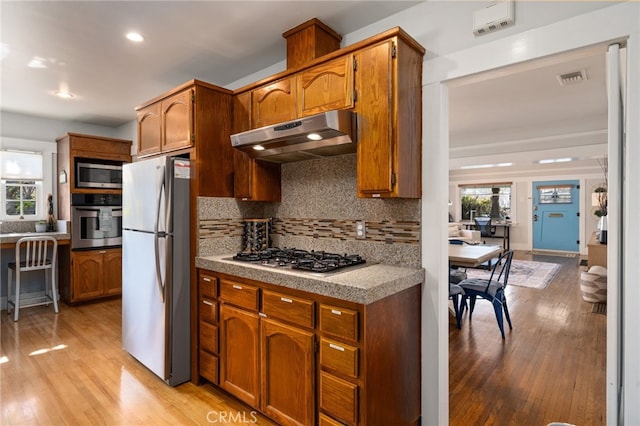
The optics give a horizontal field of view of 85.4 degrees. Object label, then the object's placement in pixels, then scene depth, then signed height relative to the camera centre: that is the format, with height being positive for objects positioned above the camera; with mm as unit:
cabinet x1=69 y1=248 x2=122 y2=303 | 4574 -847
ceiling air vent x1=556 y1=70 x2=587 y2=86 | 3204 +1262
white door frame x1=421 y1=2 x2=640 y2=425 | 1538 +261
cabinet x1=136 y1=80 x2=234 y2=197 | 2637 +633
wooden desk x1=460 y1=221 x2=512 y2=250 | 10073 -647
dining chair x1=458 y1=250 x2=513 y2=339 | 3570 -846
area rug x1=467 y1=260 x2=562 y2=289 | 5911 -1223
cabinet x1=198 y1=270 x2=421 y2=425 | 1693 -802
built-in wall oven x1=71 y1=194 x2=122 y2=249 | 4613 -121
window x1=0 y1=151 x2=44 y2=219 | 4672 +385
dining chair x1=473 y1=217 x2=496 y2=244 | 10311 -504
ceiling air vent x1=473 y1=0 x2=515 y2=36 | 1800 +1026
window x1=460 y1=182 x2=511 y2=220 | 10508 +326
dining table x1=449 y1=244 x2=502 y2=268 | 3795 -516
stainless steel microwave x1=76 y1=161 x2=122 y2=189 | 4711 +514
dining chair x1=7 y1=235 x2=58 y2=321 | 4082 -644
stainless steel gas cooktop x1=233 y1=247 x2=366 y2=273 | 2088 -327
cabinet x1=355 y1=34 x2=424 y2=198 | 1906 +527
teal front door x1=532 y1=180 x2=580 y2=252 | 9297 -144
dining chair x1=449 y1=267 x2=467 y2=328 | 3625 -845
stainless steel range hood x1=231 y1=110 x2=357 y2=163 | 1969 +472
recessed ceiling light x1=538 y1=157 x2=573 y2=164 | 5178 +771
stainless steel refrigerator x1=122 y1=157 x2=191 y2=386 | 2576 -406
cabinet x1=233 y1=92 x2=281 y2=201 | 2752 +332
